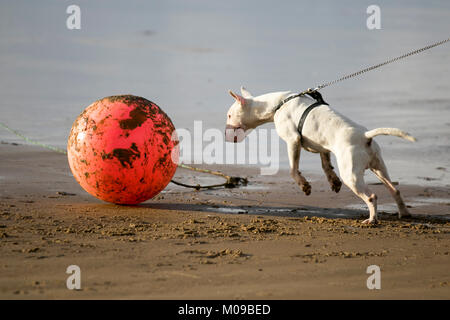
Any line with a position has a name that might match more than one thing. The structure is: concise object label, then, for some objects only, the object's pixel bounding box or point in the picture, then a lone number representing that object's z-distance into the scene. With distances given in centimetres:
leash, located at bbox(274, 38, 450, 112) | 770
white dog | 706
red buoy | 702
